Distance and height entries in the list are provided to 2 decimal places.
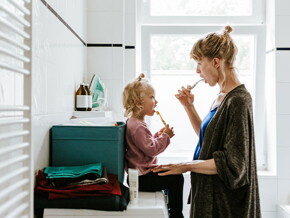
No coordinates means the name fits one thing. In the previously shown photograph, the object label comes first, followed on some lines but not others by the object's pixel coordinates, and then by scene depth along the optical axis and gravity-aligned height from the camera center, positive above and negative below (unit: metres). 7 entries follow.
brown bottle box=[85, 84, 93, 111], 2.37 +0.07
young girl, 1.97 -0.18
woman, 1.70 -0.16
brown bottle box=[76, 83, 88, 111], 2.30 +0.07
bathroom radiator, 1.13 -0.01
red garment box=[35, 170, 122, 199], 1.46 -0.29
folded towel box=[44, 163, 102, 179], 1.52 -0.23
